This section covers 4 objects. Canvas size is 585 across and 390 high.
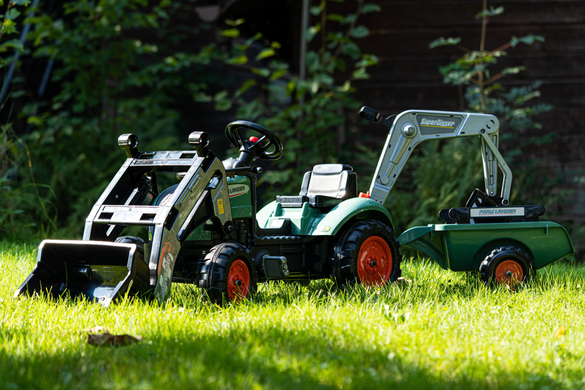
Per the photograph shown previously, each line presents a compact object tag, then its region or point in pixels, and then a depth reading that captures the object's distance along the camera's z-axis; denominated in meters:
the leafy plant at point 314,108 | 15.09
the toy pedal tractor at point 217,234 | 6.79
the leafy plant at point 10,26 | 10.66
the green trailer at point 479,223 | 8.71
